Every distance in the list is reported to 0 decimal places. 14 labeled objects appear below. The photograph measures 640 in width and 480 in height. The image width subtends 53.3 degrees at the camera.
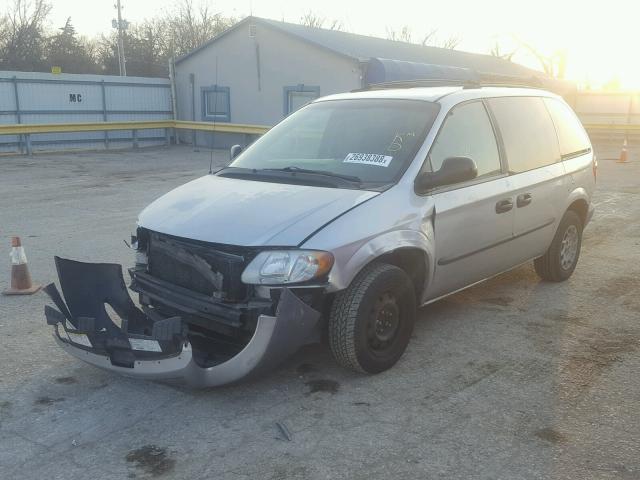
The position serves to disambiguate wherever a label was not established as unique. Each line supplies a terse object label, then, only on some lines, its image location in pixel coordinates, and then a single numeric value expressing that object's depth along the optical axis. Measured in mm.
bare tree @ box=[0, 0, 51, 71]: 36906
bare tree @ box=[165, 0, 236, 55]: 46875
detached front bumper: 3344
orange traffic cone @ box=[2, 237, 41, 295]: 5539
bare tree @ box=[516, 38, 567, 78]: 46344
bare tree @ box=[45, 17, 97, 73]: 38188
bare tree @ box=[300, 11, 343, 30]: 56250
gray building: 19797
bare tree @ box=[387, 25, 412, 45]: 58031
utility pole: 34469
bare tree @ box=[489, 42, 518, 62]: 48156
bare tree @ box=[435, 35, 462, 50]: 57656
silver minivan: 3494
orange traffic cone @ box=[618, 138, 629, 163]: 18375
